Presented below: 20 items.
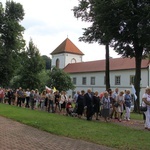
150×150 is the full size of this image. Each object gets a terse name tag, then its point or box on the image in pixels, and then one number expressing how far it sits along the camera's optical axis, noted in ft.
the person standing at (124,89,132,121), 37.87
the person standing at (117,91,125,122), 38.24
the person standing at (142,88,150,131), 29.32
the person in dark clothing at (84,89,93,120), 37.12
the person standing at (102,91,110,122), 36.22
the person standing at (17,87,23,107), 60.74
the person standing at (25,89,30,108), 60.12
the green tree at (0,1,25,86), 94.46
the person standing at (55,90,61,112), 49.02
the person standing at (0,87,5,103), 75.00
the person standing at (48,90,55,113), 49.55
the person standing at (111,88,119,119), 38.75
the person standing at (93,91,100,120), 38.07
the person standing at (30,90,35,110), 56.25
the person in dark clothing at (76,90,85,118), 40.03
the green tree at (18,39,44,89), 107.30
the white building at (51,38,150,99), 131.62
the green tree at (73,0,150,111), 55.17
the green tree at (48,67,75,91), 123.55
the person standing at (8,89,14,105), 68.92
